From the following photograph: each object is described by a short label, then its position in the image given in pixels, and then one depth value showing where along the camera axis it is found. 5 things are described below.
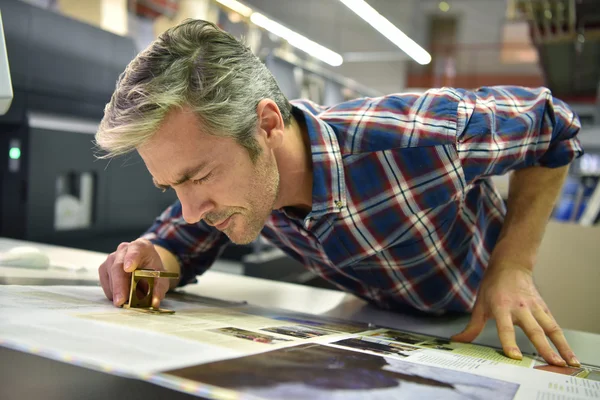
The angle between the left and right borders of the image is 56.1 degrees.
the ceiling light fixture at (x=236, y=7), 2.93
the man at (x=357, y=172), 0.98
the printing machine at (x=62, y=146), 2.01
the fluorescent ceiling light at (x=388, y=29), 4.08
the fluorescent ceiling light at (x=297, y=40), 4.03
